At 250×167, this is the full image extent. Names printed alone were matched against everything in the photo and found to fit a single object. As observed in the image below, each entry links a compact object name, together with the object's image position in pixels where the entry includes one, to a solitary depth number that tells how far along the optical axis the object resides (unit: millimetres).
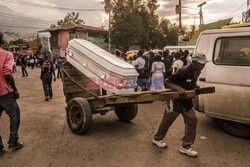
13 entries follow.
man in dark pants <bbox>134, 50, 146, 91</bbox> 9005
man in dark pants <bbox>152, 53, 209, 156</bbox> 3639
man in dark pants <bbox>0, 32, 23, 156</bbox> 3675
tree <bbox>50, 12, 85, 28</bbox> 56219
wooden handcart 3771
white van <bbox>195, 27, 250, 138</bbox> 4263
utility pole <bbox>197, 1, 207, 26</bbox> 31216
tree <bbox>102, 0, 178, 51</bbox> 31609
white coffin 4719
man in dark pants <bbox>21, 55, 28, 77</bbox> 16969
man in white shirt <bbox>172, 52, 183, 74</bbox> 8058
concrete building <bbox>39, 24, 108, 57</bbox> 39781
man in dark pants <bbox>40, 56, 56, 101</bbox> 8359
